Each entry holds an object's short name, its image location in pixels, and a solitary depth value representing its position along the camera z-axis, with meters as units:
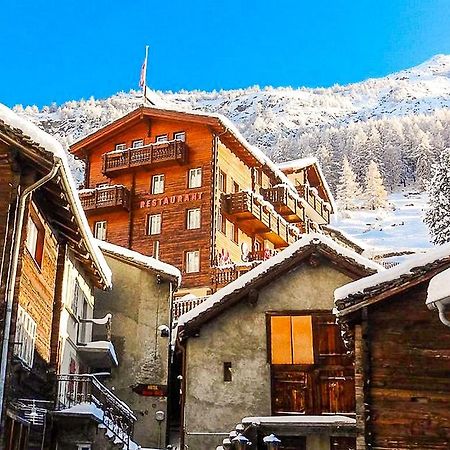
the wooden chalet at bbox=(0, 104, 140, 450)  16.42
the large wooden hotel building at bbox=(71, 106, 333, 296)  42.66
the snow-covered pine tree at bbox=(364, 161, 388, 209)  106.06
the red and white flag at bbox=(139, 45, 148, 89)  48.75
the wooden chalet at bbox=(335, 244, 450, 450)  15.47
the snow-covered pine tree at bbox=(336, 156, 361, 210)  110.13
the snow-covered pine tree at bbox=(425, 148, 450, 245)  58.75
